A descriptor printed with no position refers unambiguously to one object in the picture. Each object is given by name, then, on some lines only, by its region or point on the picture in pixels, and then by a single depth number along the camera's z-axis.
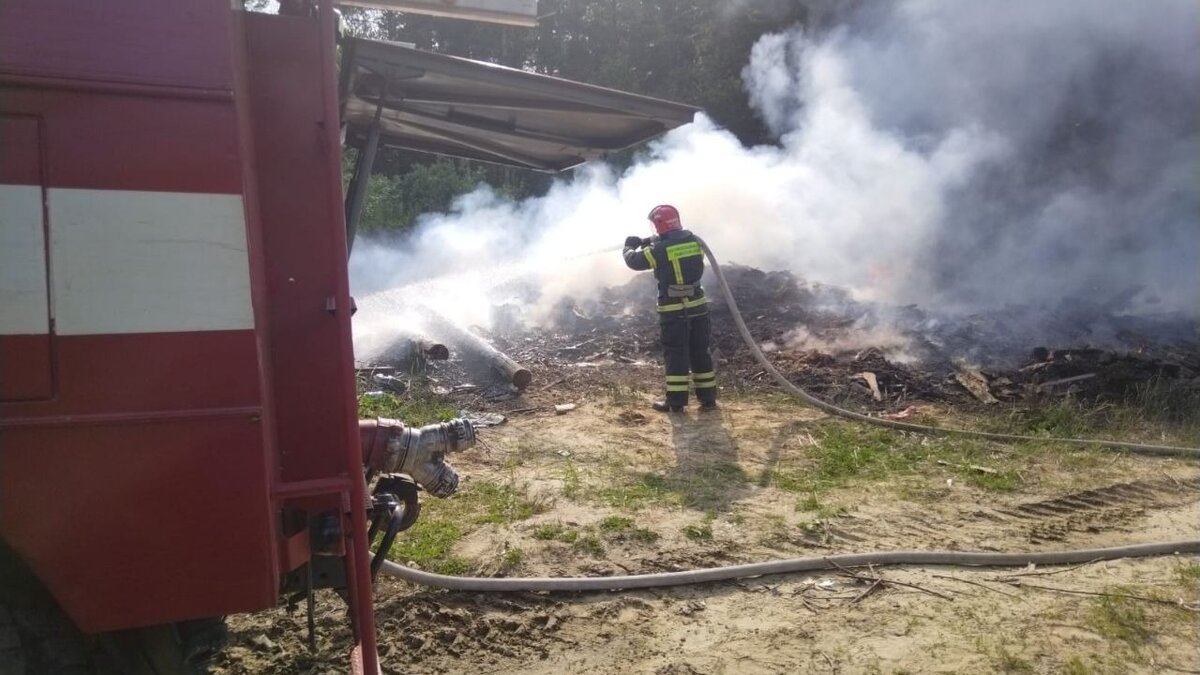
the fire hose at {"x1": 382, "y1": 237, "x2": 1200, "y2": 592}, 3.87
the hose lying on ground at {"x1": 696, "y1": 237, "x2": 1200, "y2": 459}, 6.19
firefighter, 7.62
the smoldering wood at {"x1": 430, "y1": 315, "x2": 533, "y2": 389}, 8.39
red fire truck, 1.87
